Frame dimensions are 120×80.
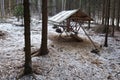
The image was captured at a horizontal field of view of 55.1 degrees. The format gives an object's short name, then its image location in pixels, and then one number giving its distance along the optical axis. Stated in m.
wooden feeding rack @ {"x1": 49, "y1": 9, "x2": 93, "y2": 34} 7.92
